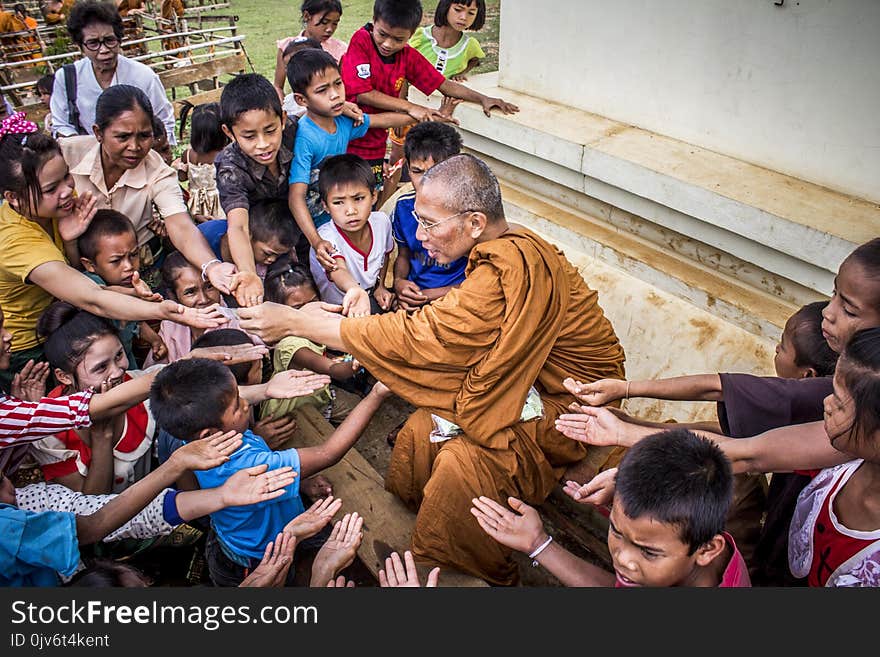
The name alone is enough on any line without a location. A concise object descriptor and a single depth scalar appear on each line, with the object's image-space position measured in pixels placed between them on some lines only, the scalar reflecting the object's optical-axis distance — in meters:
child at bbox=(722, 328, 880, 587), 1.84
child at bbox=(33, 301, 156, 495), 2.92
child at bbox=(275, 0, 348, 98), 6.06
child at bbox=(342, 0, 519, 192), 4.45
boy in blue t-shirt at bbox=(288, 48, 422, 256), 3.82
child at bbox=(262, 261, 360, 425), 3.68
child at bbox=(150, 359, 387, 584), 2.54
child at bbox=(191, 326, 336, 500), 3.39
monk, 2.74
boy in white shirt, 3.73
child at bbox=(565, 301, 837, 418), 2.60
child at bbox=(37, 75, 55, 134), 7.00
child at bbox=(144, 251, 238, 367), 3.74
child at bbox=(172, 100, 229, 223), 5.01
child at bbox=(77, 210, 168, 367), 3.47
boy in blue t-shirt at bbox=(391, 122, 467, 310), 3.94
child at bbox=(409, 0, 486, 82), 5.61
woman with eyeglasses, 4.71
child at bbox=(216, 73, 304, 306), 3.53
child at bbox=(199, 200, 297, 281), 3.78
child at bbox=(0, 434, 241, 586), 2.26
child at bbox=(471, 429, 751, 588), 1.81
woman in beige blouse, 3.54
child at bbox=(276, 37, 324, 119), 5.17
